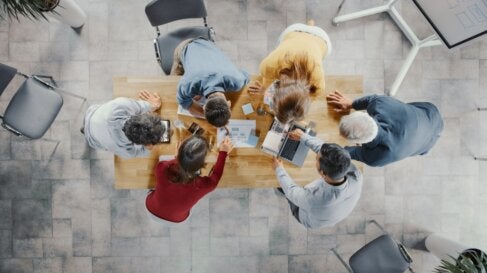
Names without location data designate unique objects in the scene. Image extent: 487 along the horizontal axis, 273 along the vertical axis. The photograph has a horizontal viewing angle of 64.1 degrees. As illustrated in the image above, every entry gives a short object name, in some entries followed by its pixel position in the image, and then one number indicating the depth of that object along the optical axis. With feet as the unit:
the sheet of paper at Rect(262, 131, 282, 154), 9.46
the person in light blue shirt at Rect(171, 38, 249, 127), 8.39
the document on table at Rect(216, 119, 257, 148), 9.64
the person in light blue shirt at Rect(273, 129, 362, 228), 8.26
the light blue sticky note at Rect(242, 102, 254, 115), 9.66
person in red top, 8.40
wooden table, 9.50
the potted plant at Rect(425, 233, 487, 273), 8.98
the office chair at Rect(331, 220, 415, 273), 10.90
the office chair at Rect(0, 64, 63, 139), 10.48
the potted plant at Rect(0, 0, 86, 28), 9.60
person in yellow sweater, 8.29
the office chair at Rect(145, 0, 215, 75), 10.12
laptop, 9.47
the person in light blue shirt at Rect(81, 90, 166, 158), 8.44
